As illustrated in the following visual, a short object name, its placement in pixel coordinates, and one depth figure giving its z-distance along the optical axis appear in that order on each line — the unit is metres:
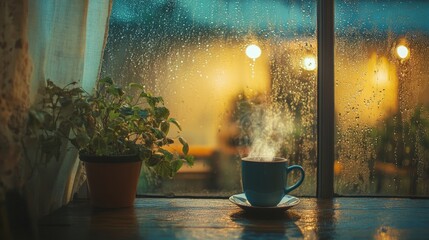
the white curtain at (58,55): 0.97
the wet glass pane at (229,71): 1.40
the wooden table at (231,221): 0.92
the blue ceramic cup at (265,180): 1.05
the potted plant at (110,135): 1.04
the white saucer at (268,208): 1.06
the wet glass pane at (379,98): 1.38
